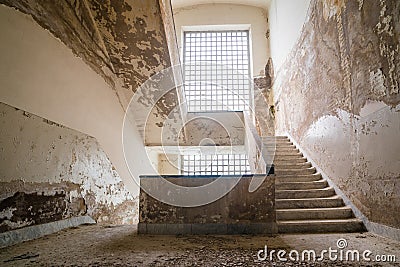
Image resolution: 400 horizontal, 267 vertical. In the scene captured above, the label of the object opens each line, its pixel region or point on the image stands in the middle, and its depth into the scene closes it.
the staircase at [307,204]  3.33
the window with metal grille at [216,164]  9.60
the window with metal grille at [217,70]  9.45
